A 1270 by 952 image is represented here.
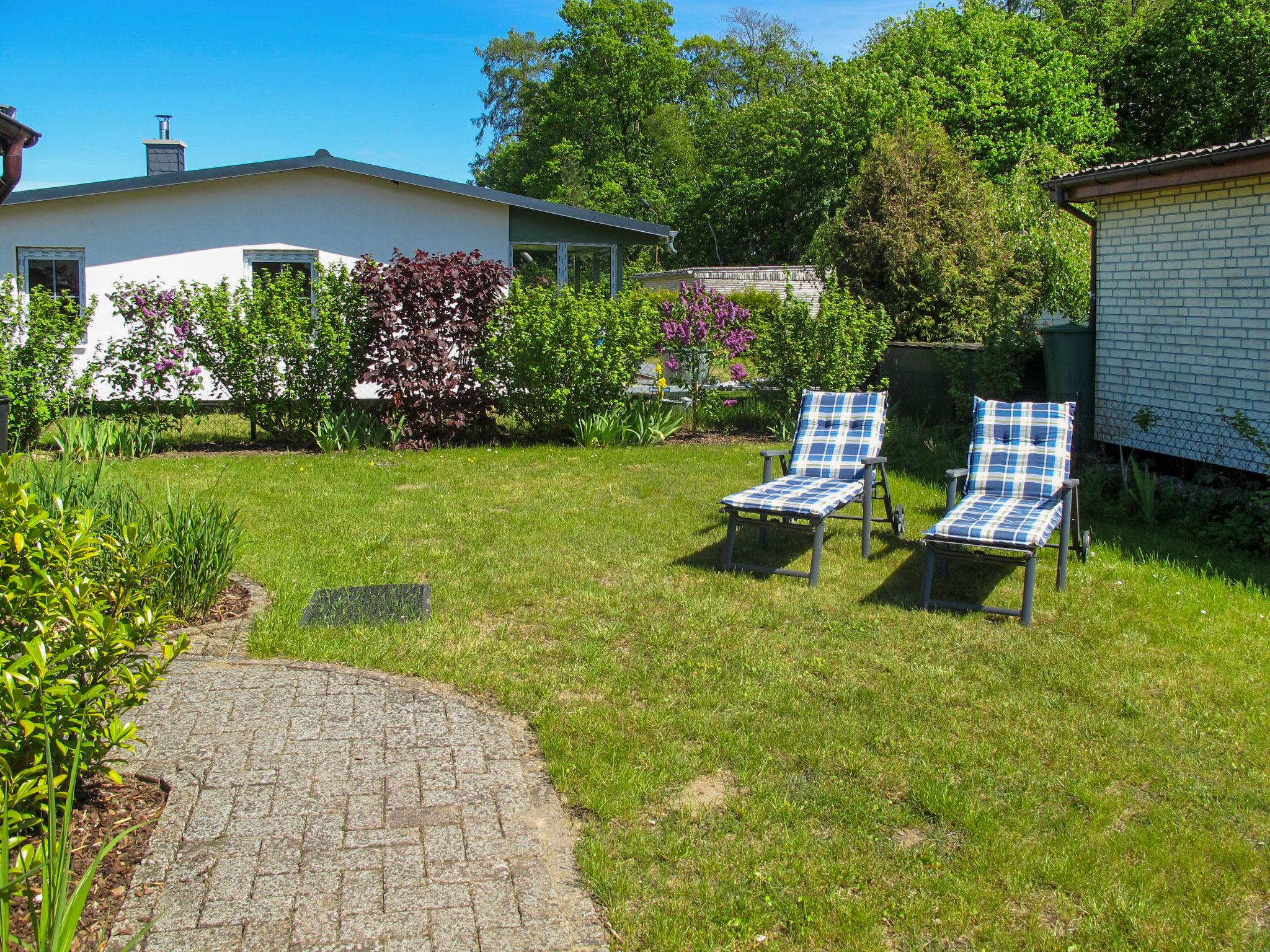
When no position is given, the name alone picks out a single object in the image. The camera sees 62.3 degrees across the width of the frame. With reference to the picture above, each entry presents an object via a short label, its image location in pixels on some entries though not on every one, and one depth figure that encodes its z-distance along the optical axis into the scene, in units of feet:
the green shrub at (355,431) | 37.83
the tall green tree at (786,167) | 108.68
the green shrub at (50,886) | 7.57
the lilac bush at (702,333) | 40.83
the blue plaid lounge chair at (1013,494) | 19.35
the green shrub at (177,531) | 18.22
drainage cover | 18.70
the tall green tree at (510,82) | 180.75
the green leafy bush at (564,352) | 38.45
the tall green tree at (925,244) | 48.01
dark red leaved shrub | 38.17
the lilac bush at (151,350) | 37.83
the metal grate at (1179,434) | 28.73
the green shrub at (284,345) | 37.70
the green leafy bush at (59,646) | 9.68
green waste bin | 35.42
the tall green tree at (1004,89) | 97.14
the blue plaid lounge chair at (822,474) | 21.84
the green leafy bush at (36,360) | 35.76
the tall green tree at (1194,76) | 92.94
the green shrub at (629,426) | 39.47
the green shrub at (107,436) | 32.83
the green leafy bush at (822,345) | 39.06
